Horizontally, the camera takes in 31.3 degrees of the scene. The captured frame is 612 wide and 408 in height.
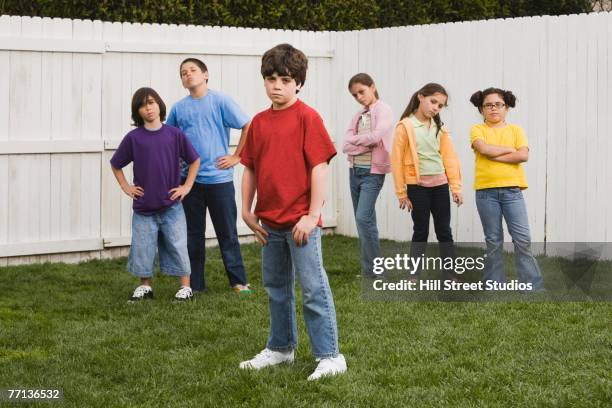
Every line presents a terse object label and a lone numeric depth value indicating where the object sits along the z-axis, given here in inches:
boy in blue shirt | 321.1
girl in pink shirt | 335.6
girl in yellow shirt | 312.3
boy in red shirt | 216.7
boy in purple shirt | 307.9
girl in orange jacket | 321.1
